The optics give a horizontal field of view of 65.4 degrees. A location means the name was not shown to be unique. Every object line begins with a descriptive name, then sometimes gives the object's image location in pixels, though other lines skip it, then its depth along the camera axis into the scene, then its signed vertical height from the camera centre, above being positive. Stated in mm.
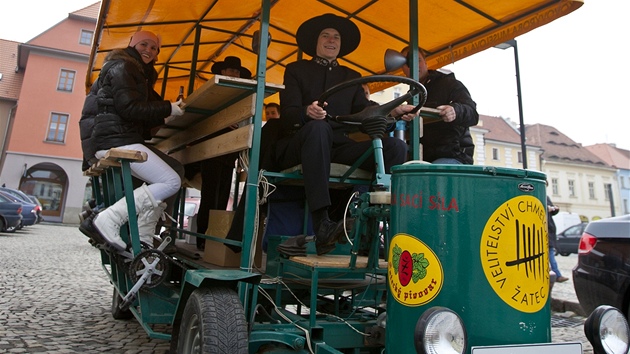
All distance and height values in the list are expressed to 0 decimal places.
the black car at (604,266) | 3848 +14
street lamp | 5367 +2124
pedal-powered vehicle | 1892 +58
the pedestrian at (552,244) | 8781 +391
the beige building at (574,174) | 52750 +10171
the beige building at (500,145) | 46006 +11555
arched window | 31594 +3600
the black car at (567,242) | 24156 +1179
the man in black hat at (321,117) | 2836 +897
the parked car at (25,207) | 18047 +1333
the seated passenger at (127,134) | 3507 +863
